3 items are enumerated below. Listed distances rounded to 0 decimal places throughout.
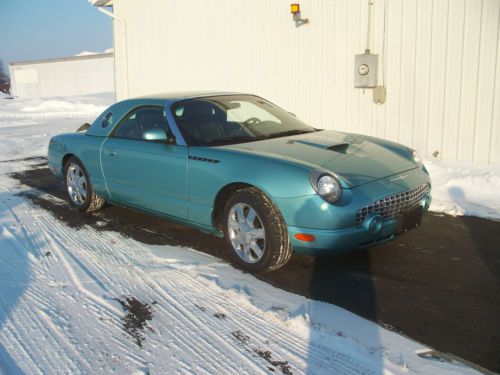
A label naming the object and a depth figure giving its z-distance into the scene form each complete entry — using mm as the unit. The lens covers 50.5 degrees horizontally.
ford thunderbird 3738
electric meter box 7965
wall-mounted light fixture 8875
